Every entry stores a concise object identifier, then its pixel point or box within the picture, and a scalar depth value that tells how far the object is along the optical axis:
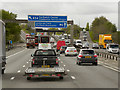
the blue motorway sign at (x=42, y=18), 56.44
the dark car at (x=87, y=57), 28.11
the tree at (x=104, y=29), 149.25
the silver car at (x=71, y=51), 47.28
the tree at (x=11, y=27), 112.09
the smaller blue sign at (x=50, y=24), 57.31
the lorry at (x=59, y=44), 66.37
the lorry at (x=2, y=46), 18.58
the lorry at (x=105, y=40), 72.31
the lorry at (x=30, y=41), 90.06
